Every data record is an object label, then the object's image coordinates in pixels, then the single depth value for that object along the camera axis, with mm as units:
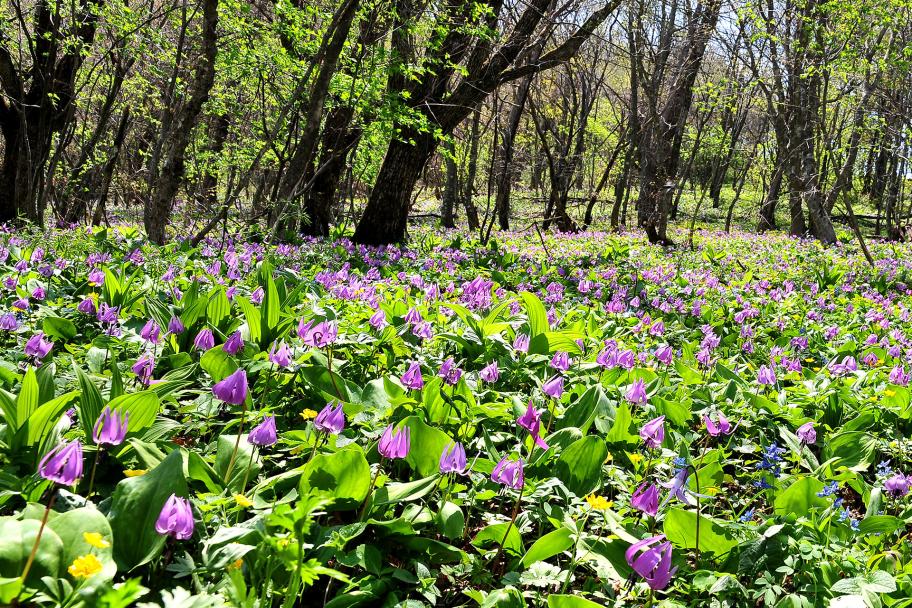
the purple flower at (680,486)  1511
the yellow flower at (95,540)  1036
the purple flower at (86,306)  2797
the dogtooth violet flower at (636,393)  2162
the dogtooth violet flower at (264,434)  1465
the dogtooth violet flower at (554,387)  2033
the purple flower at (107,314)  2566
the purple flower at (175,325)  2490
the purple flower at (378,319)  2672
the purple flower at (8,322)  2365
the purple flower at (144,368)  1987
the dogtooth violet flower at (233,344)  2139
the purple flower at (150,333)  2215
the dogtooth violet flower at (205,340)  2268
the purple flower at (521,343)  2545
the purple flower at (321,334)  2152
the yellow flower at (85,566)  990
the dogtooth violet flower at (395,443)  1495
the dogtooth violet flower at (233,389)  1534
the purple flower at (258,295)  3155
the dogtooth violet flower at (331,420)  1555
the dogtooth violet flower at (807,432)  2158
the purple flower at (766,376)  2688
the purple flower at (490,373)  2274
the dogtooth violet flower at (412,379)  2029
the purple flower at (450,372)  2221
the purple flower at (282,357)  1951
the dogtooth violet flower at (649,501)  1480
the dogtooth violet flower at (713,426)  1782
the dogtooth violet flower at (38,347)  2125
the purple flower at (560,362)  2484
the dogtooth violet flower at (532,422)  1593
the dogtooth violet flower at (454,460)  1529
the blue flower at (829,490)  1737
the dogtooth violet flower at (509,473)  1576
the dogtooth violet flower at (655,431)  1905
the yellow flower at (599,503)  1491
